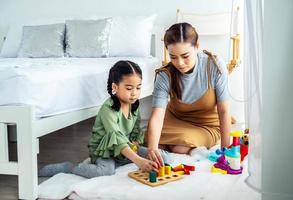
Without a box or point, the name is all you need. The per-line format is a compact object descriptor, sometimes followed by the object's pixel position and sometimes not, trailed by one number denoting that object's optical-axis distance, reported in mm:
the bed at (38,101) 1454
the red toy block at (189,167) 1667
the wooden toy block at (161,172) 1553
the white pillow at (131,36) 2863
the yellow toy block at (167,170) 1570
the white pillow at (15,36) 3150
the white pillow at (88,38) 2838
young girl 1641
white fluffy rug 1382
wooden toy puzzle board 1486
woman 1819
